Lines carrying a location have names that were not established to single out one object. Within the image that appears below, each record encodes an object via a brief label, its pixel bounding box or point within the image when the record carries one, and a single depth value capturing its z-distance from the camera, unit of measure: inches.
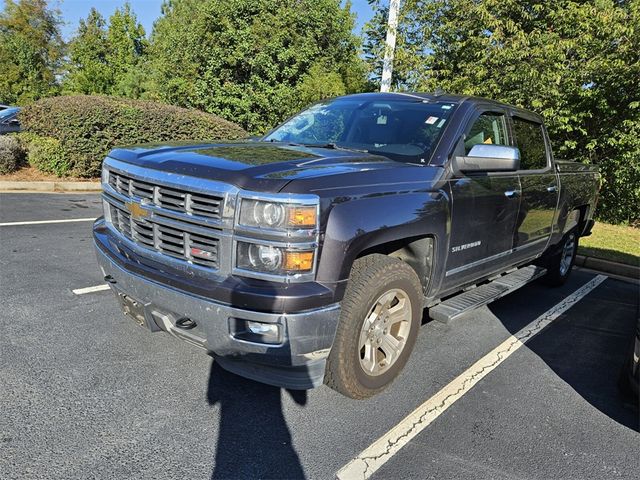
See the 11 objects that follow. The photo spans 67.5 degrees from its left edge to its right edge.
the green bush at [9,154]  391.9
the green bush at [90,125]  421.4
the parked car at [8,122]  619.6
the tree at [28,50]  1254.3
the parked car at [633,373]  117.3
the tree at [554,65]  349.4
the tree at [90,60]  1169.4
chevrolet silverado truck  95.3
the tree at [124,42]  1304.4
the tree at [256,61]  701.9
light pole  377.1
